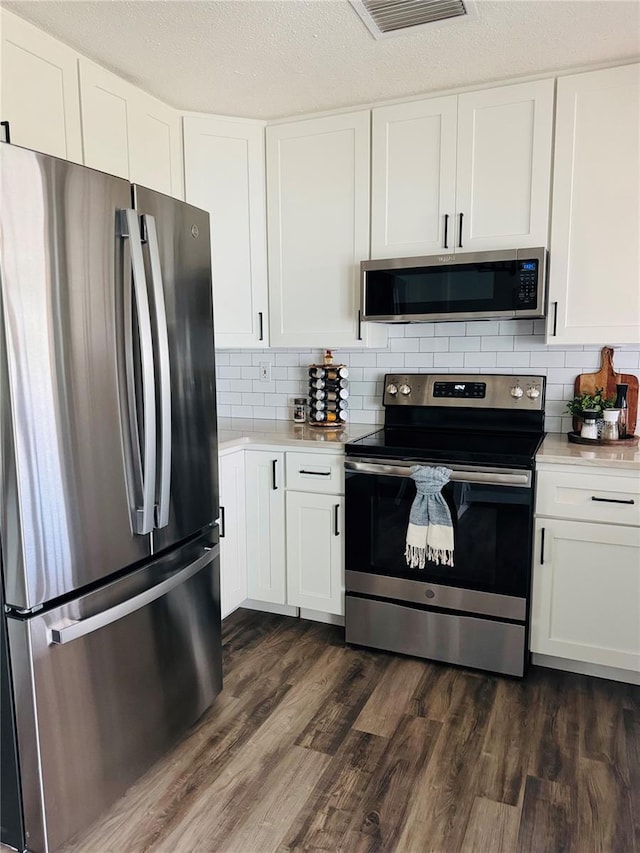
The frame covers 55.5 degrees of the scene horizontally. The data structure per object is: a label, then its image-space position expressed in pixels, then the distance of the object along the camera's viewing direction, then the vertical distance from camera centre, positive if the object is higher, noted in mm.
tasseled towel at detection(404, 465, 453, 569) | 2381 -708
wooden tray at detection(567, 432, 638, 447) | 2500 -425
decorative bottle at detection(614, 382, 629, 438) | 2566 -268
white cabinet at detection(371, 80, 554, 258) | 2441 +695
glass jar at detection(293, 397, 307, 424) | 3203 -372
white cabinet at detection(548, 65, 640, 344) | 2307 +493
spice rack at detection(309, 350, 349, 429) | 3096 -272
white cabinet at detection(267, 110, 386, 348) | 2762 +516
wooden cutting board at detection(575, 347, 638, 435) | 2637 -192
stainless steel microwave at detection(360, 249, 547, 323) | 2428 +217
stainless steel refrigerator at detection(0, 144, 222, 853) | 1397 -351
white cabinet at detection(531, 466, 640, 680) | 2240 -864
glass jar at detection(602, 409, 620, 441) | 2516 -353
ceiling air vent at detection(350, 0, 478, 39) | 1881 +1027
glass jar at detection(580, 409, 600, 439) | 2518 -346
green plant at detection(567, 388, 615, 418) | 2566 -273
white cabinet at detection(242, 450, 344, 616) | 2686 -856
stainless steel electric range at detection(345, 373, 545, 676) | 2344 -792
